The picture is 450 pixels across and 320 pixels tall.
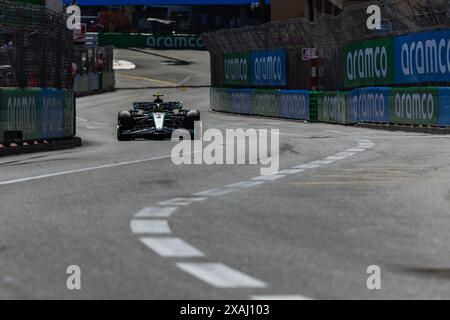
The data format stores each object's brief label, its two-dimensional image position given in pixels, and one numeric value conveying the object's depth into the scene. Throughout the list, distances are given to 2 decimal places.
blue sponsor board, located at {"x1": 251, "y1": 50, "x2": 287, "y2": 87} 45.59
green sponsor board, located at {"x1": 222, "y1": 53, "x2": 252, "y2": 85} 50.09
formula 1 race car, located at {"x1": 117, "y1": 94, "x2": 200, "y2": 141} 27.34
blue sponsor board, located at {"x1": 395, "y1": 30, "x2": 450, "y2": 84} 28.34
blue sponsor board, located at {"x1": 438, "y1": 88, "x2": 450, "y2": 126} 27.50
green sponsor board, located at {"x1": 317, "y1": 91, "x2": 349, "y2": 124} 36.56
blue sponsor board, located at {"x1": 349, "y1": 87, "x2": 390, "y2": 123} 32.47
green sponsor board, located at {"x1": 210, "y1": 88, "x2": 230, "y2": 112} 52.31
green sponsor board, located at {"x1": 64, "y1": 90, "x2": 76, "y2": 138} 27.02
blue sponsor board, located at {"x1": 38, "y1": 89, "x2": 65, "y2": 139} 25.06
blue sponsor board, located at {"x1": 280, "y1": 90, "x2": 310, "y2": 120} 40.69
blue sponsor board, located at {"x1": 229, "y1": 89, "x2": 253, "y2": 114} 48.69
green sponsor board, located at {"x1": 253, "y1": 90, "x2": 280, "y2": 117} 44.69
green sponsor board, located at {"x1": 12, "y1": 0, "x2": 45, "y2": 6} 39.95
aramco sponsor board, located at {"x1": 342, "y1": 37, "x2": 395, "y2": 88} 33.03
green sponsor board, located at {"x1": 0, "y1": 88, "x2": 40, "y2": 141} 22.92
